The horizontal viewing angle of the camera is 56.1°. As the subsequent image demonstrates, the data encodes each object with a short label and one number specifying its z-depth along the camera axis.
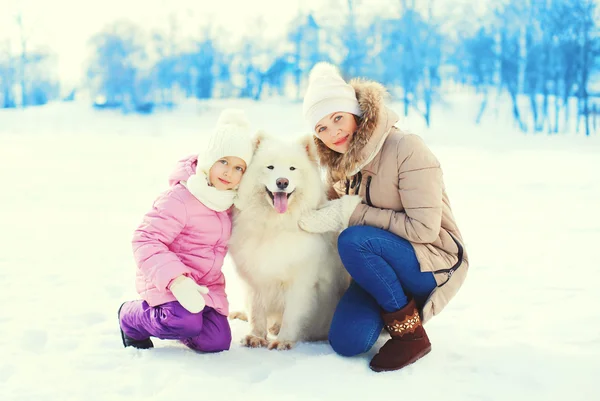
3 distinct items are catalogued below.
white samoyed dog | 2.72
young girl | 2.52
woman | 2.62
